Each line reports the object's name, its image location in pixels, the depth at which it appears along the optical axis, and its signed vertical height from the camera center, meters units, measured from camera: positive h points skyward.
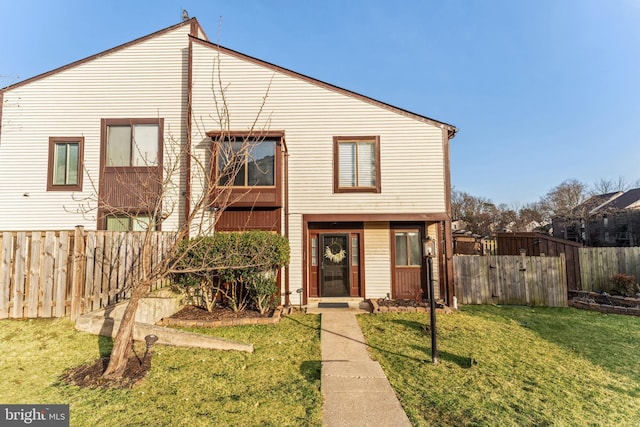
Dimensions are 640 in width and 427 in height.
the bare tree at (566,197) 32.31 +4.99
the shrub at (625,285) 8.98 -1.50
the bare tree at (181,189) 8.59 +1.86
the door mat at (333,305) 8.54 -1.93
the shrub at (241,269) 7.02 -0.67
